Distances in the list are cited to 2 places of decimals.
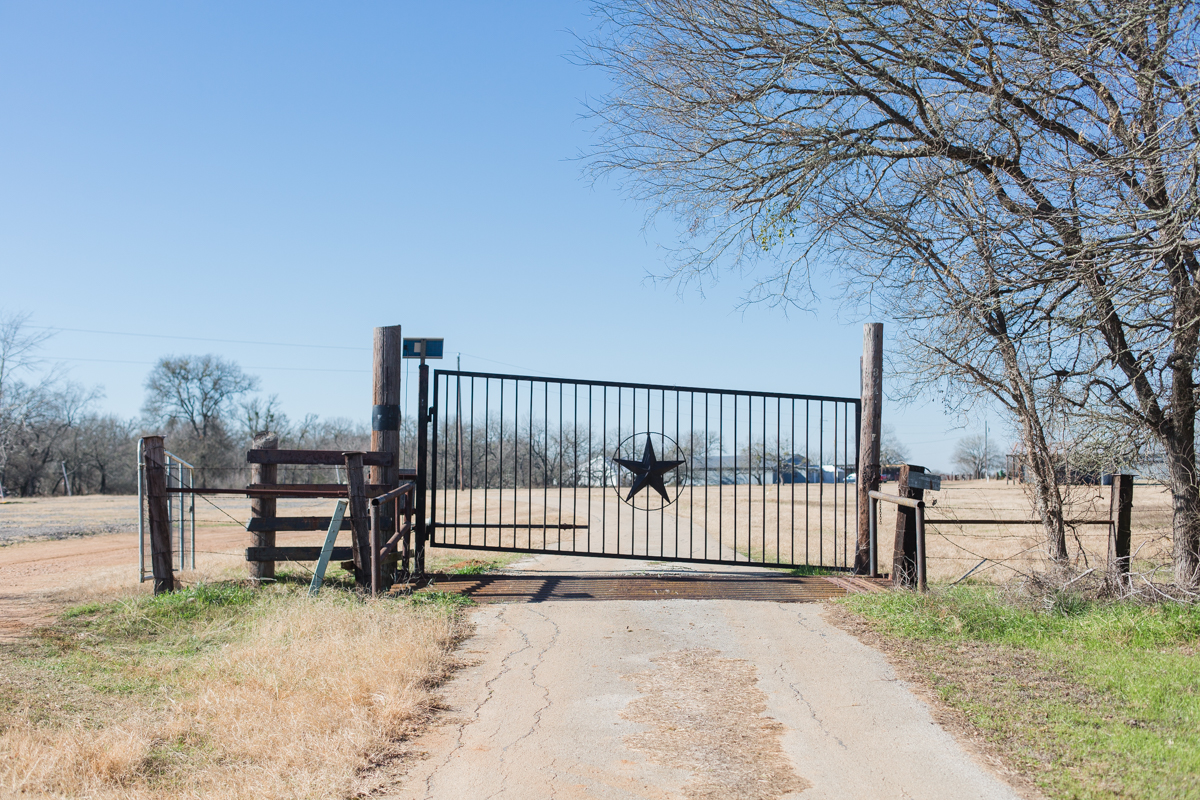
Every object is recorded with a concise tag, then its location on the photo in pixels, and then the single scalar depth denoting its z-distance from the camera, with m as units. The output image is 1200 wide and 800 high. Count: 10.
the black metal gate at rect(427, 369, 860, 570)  10.22
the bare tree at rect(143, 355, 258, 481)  67.62
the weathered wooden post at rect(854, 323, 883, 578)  10.02
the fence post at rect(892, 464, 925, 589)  8.98
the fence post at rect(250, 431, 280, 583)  9.52
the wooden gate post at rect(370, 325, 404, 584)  9.80
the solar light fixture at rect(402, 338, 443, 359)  10.01
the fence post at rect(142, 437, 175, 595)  9.02
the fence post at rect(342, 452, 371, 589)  8.67
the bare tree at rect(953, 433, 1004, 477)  66.94
